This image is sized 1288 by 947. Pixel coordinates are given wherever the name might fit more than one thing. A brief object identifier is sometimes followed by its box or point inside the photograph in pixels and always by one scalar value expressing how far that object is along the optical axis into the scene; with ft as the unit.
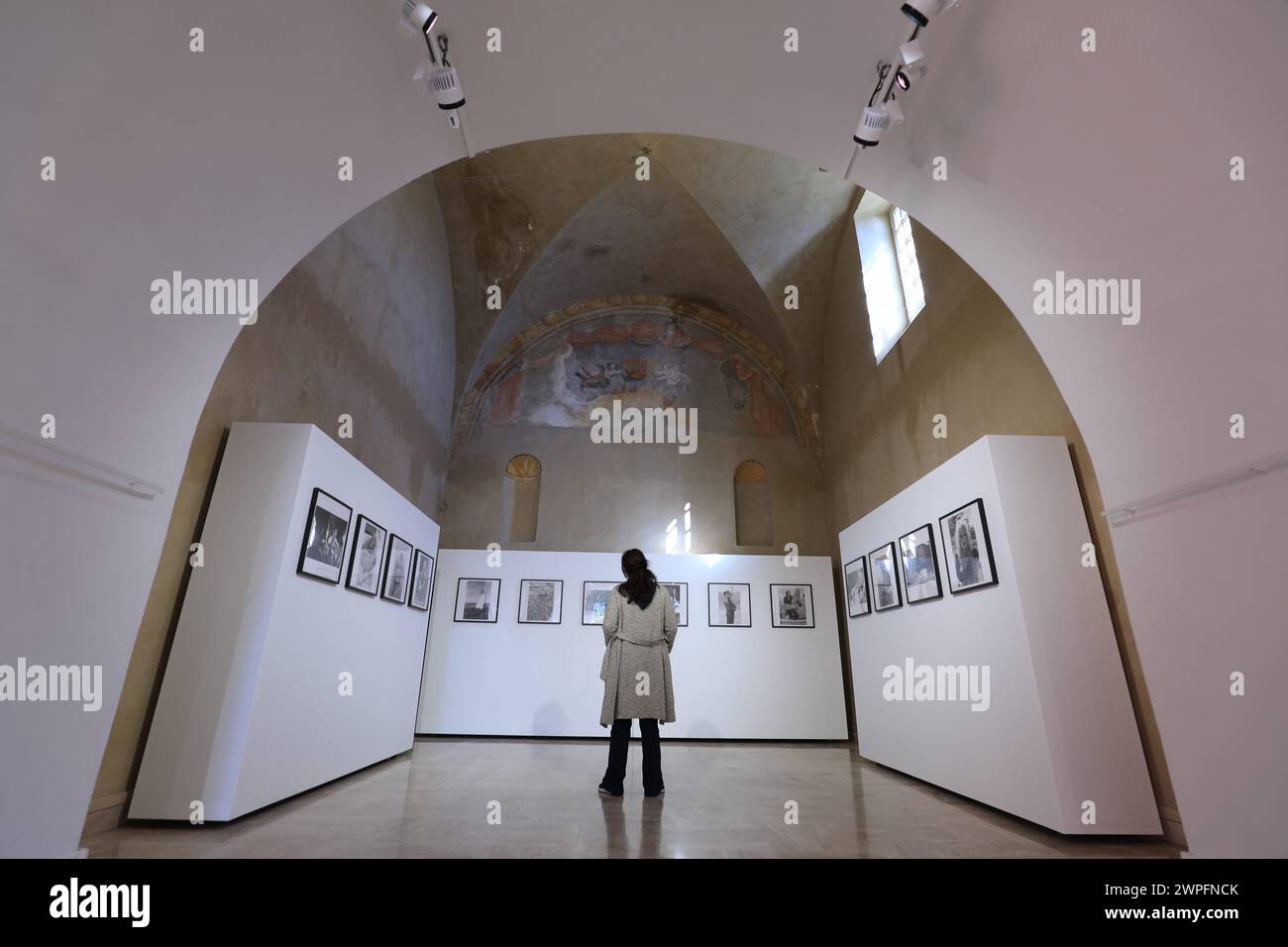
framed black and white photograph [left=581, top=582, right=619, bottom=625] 36.17
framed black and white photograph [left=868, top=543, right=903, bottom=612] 24.32
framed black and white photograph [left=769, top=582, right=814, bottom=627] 36.17
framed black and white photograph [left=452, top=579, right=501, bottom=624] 35.99
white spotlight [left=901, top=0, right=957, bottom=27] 8.79
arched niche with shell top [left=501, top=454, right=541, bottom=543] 41.88
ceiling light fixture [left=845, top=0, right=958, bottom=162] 8.89
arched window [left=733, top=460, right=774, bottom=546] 42.50
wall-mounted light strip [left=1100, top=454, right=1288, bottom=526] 7.74
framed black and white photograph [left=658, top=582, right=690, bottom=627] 35.83
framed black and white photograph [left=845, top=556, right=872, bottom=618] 27.73
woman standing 17.15
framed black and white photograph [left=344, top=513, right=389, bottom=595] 20.68
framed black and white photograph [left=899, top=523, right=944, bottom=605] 20.85
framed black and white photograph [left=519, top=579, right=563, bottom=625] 36.09
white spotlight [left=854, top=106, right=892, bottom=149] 10.65
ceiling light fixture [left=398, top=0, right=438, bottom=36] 9.09
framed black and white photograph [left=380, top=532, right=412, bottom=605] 24.21
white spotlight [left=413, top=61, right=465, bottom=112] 10.03
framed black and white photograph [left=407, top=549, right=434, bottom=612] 27.91
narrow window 30.68
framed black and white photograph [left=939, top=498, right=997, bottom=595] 17.37
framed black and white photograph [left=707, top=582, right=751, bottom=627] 36.06
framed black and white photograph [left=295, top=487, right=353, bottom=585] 17.11
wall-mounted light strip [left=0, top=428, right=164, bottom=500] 7.91
